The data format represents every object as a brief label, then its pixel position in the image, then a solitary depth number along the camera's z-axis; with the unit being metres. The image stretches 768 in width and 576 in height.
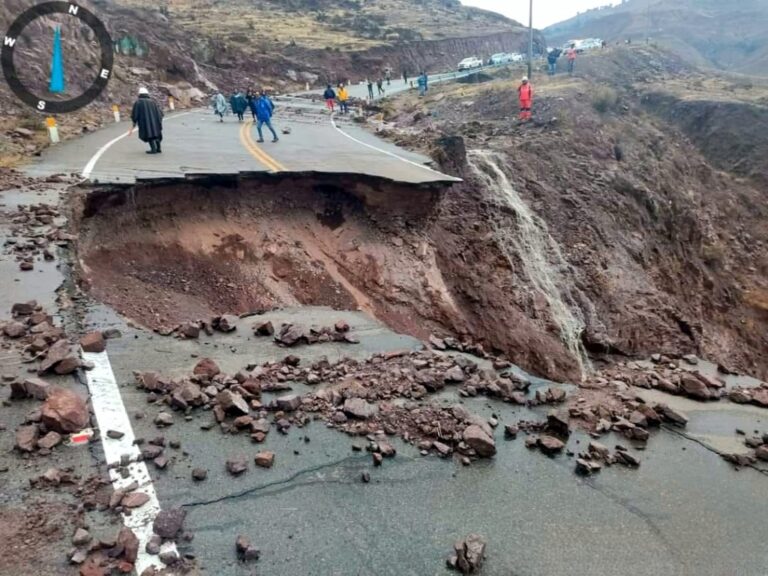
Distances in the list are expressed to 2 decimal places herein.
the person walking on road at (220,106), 21.39
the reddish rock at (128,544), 2.99
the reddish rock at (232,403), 4.45
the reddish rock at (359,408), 4.63
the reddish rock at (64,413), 3.92
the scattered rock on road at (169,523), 3.21
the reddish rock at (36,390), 4.26
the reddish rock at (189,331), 5.90
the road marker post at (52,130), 13.53
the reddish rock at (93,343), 5.13
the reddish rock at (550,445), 4.52
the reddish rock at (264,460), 3.97
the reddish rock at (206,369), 4.96
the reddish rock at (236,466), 3.85
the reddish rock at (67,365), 4.63
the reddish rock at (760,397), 5.96
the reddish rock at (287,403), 4.62
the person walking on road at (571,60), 31.56
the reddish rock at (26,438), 3.73
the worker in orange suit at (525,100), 19.91
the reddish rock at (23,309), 5.55
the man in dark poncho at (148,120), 11.72
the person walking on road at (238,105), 21.48
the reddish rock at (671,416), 5.23
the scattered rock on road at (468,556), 3.29
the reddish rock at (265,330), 6.17
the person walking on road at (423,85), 31.36
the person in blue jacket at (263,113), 15.31
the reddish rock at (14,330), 5.13
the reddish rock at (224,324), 6.18
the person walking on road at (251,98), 17.47
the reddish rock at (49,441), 3.77
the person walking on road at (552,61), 32.66
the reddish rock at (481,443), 4.39
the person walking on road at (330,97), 27.08
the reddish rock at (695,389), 5.95
